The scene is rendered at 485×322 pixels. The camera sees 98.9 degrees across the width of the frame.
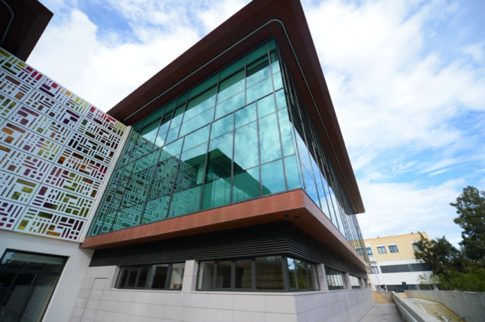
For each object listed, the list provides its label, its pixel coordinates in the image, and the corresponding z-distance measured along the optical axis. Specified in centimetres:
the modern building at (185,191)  702
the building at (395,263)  4694
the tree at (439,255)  4300
